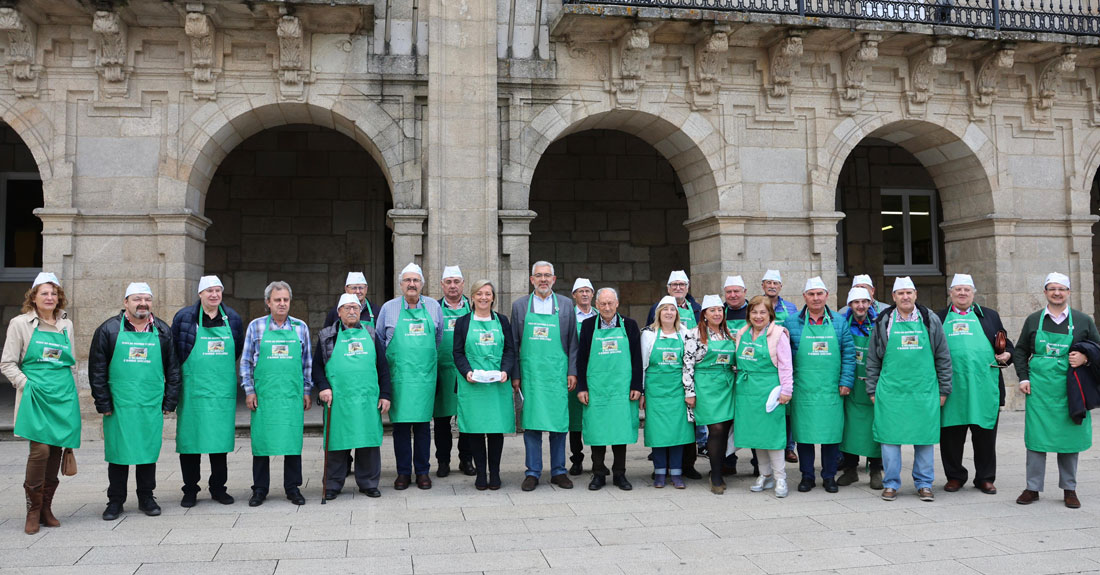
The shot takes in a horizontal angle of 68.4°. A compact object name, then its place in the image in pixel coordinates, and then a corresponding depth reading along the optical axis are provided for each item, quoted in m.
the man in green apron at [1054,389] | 6.23
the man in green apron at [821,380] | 6.76
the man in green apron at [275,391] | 6.38
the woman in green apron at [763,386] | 6.68
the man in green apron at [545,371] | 6.93
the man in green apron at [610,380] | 6.91
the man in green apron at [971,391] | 6.70
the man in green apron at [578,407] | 7.40
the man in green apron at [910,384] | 6.51
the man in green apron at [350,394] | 6.57
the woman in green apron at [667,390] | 6.91
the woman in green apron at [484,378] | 6.91
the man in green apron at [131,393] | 6.00
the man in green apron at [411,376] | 6.99
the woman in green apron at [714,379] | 6.82
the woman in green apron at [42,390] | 5.62
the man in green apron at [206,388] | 6.28
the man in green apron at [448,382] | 7.38
